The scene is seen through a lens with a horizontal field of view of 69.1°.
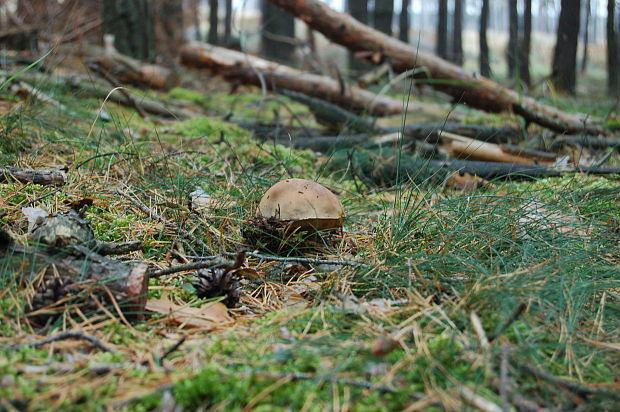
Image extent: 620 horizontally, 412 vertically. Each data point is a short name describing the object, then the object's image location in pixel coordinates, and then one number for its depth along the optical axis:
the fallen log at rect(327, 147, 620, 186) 3.06
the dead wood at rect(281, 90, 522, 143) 4.23
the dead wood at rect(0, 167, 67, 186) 2.18
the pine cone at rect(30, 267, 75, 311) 1.34
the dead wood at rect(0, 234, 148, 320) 1.36
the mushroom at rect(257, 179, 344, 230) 1.87
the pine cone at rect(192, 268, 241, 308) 1.59
